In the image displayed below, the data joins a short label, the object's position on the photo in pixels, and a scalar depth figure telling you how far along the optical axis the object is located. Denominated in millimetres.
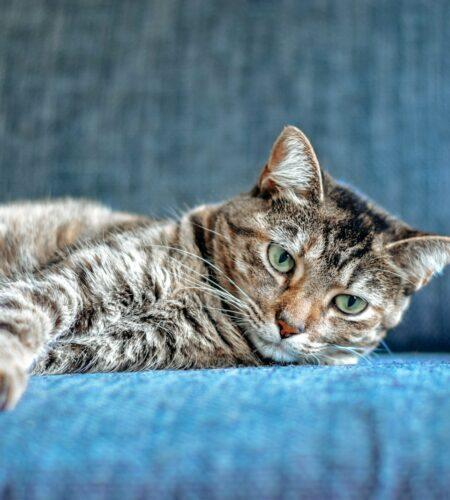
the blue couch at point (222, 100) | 491
